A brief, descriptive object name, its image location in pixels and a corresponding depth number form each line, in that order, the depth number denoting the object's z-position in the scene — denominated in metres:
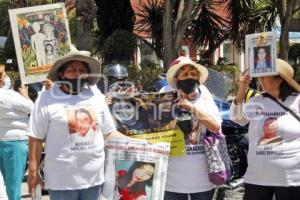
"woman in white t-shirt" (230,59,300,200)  4.15
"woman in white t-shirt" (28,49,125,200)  3.95
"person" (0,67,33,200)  6.14
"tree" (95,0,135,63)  15.52
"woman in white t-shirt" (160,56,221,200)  4.08
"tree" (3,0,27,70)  16.47
